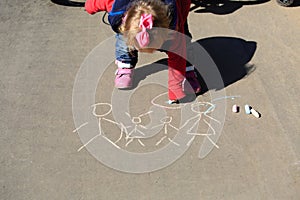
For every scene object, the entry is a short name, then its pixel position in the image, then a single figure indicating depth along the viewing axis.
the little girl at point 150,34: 2.15
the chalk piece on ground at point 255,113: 2.52
